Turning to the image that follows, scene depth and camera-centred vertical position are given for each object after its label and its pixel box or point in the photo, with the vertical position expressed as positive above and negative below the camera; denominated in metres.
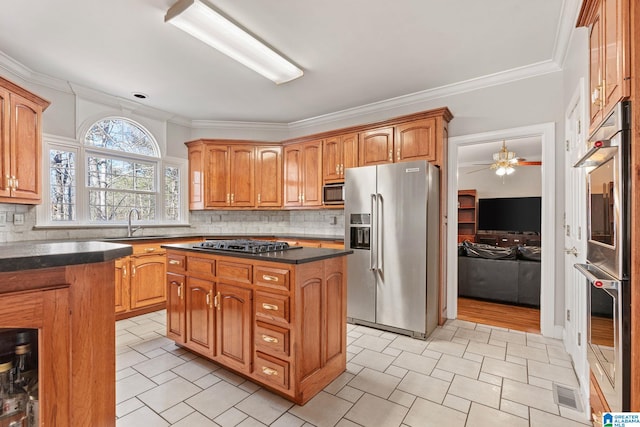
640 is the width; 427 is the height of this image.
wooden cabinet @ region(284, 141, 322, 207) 4.36 +0.58
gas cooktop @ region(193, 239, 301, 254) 2.28 -0.27
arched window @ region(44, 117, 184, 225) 3.60 +0.47
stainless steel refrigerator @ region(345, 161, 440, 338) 3.03 -0.36
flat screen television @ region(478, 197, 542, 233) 7.52 -0.04
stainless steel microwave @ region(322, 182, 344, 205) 4.04 +0.26
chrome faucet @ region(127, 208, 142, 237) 3.93 -0.18
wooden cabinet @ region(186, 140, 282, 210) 4.67 +0.60
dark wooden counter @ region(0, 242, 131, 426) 0.85 -0.32
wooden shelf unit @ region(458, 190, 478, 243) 8.22 -0.06
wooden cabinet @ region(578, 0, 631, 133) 1.14 +0.70
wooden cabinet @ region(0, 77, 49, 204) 2.67 +0.64
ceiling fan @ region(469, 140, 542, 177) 5.55 +1.01
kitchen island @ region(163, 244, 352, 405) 1.93 -0.72
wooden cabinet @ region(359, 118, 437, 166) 3.34 +0.82
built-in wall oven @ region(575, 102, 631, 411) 1.15 -0.20
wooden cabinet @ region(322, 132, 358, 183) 3.97 +0.78
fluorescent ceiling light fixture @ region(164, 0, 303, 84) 2.15 +1.42
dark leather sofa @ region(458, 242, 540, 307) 3.91 -0.82
